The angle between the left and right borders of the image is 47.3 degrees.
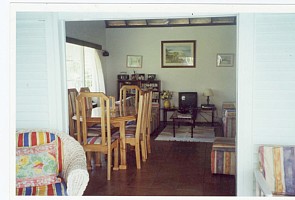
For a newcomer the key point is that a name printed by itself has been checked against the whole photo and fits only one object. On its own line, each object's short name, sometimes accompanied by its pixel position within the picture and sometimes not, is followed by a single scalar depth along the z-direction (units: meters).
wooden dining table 4.10
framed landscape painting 8.16
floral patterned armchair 2.41
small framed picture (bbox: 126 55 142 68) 8.48
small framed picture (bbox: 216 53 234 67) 8.05
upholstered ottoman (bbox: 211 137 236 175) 3.99
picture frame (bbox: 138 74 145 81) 8.27
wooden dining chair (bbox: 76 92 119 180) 3.70
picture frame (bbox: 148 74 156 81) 8.24
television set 8.00
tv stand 7.61
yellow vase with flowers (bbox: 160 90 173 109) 7.68
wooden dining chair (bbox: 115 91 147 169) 4.25
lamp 7.79
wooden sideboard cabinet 8.18
